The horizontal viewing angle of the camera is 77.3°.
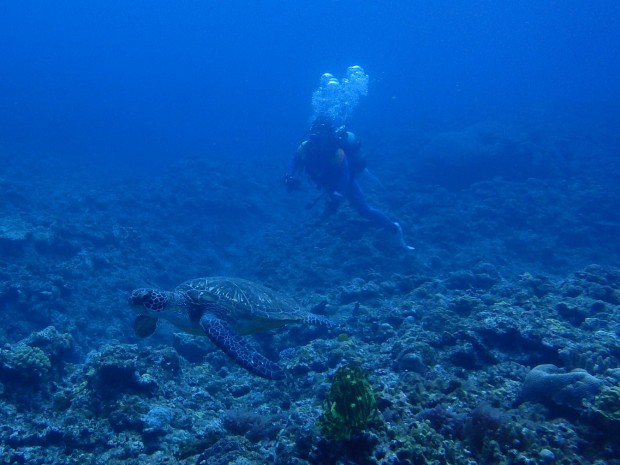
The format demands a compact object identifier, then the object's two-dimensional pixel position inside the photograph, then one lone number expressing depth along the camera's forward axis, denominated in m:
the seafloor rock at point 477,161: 22.72
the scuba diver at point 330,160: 12.90
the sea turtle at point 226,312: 5.57
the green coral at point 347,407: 3.20
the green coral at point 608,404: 3.60
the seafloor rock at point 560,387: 3.98
